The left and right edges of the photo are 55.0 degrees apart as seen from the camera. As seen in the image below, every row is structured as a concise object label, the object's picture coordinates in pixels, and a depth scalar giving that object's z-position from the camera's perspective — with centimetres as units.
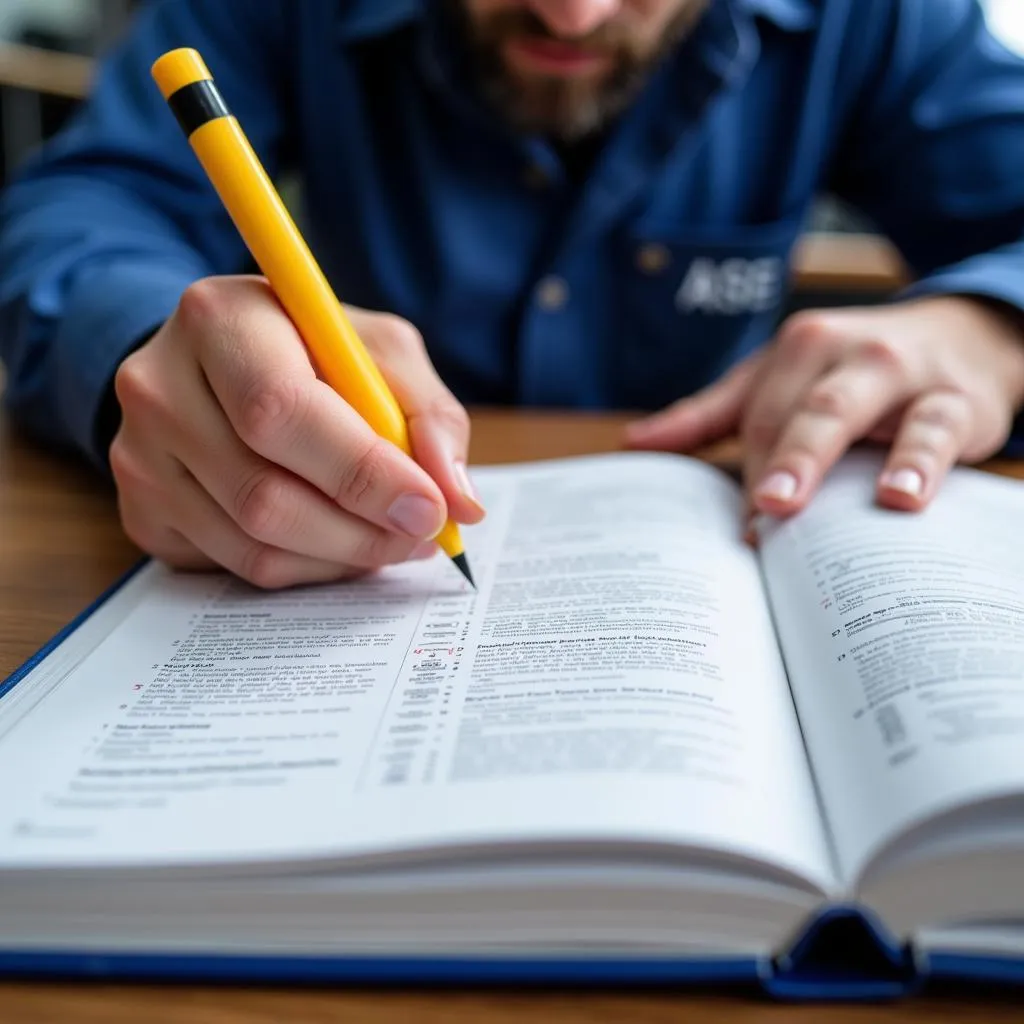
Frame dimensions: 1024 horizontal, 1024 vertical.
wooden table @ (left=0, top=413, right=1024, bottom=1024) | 25
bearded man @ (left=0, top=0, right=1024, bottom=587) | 57
